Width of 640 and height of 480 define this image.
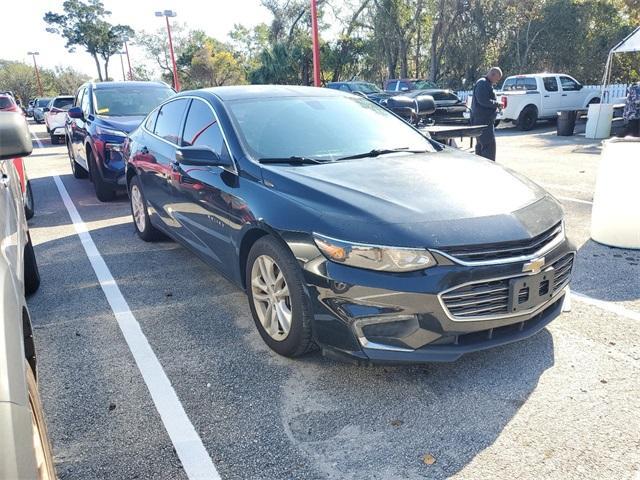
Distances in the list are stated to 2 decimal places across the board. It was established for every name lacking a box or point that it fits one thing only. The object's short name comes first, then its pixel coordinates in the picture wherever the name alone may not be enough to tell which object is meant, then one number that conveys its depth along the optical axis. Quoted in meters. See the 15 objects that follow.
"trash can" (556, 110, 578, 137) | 14.72
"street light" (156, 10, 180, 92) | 27.61
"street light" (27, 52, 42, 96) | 56.94
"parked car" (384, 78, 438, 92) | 20.48
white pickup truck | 16.62
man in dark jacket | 8.52
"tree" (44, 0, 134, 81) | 56.72
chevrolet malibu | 2.69
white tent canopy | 13.45
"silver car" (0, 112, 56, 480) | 1.39
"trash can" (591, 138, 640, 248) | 4.95
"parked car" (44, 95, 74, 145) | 18.59
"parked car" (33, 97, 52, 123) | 34.17
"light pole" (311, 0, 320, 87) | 16.77
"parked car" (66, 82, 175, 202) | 7.79
